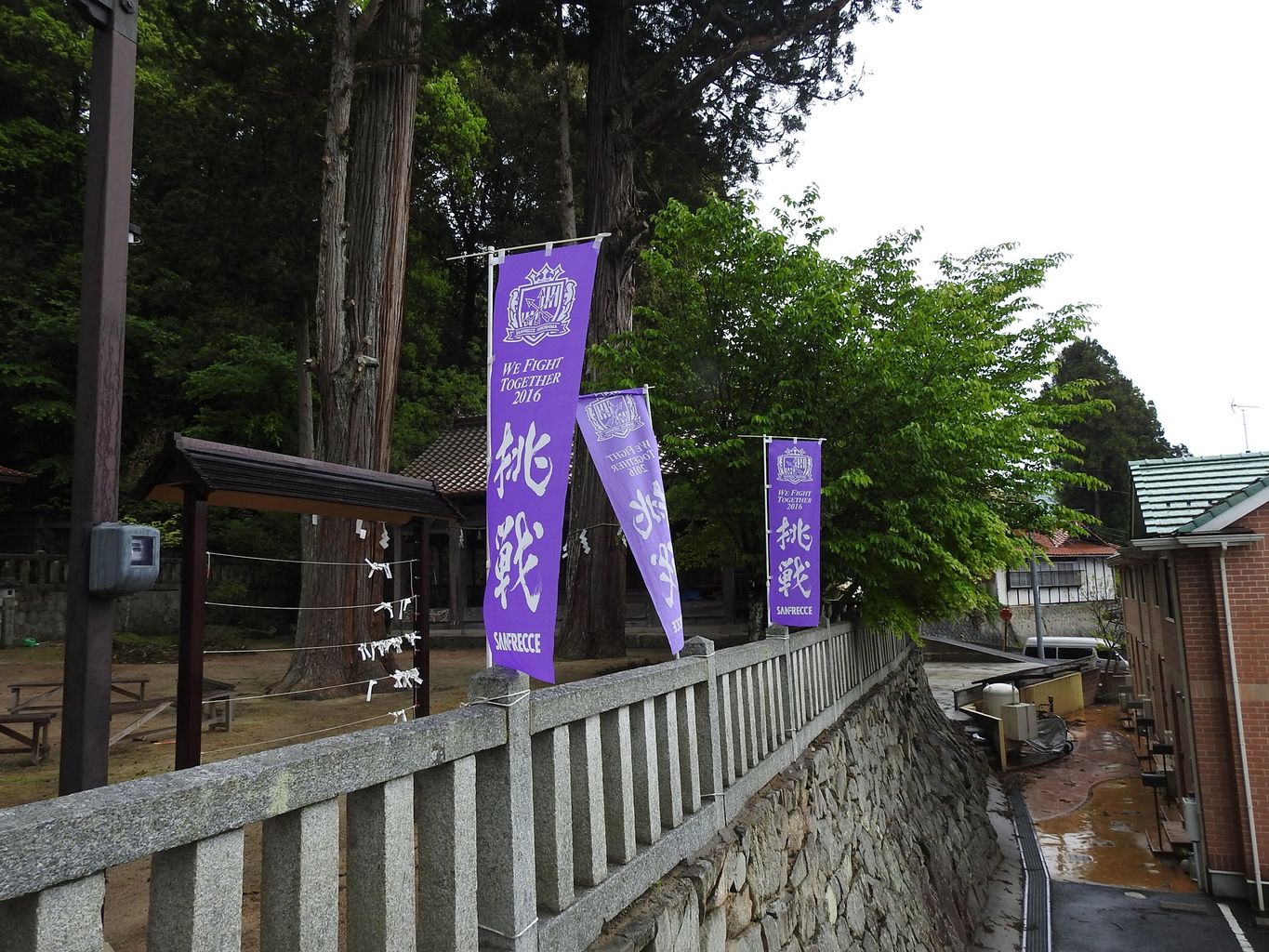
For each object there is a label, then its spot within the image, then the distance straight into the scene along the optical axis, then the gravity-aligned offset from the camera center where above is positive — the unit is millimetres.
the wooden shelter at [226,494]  4871 +633
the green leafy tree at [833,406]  9867 +1964
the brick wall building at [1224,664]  12266 -1815
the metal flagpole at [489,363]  3629 +996
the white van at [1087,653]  30812 -4047
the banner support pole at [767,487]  8625 +802
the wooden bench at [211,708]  7594 -1290
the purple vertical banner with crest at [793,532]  8328 +311
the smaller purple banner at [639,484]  5109 +520
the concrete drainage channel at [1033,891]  11492 -5509
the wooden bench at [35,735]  7180 -1344
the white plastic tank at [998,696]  20750 -3649
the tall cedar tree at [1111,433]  39781 +5884
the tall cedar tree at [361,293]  10648 +3886
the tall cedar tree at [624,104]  14352 +8556
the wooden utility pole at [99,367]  3814 +1090
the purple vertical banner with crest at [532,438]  3408 +580
